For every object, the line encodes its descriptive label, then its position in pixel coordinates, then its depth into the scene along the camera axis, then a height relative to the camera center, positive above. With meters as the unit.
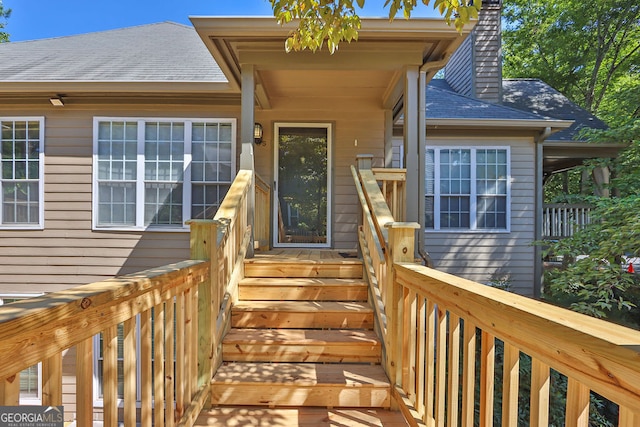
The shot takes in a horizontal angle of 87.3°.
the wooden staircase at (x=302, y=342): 2.25 -1.00
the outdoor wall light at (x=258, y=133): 5.16 +1.21
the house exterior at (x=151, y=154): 5.20 +0.91
